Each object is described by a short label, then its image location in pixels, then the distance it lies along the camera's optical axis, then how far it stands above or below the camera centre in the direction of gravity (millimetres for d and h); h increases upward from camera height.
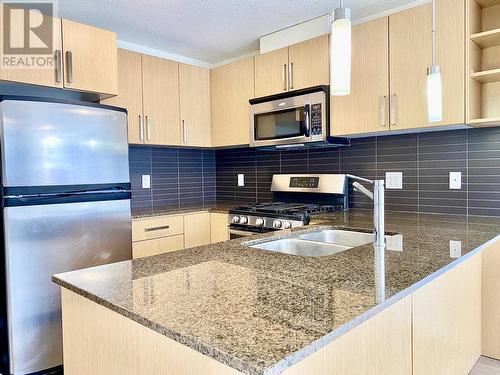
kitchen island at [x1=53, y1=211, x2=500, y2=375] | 679 -280
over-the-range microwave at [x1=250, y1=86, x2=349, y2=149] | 2578 +433
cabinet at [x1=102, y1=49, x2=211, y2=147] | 2807 +659
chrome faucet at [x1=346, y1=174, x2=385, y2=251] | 1396 -149
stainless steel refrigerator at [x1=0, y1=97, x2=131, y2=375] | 1875 -147
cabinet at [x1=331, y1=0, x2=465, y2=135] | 2025 +628
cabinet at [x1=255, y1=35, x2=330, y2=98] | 2609 +834
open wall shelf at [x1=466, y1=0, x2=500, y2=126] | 1993 +652
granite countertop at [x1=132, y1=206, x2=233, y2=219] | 2681 -252
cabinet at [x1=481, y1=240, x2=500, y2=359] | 1969 -694
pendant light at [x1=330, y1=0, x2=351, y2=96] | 1202 +425
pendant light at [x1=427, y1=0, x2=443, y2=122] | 1560 +362
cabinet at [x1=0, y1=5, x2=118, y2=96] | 2156 +762
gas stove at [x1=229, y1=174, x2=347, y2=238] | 2486 -216
